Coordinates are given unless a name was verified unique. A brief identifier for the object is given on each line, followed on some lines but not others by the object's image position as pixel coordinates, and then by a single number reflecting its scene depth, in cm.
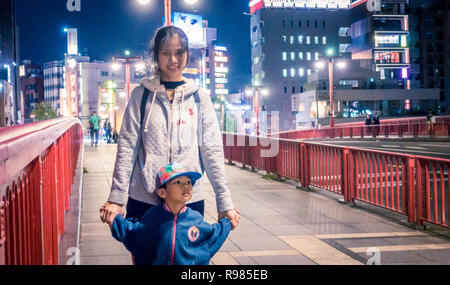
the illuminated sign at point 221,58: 13025
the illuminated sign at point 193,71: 8238
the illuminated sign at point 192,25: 8536
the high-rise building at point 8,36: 9200
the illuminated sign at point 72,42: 14012
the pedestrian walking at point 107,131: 3882
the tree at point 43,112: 11369
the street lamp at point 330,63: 3950
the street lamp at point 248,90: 7370
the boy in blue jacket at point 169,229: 324
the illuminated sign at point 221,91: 12525
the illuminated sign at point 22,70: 14919
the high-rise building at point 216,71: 12875
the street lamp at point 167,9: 1506
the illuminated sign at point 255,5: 10399
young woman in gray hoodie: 340
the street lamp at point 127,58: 3228
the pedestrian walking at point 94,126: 2895
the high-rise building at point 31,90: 15400
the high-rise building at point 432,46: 9962
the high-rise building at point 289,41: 10356
